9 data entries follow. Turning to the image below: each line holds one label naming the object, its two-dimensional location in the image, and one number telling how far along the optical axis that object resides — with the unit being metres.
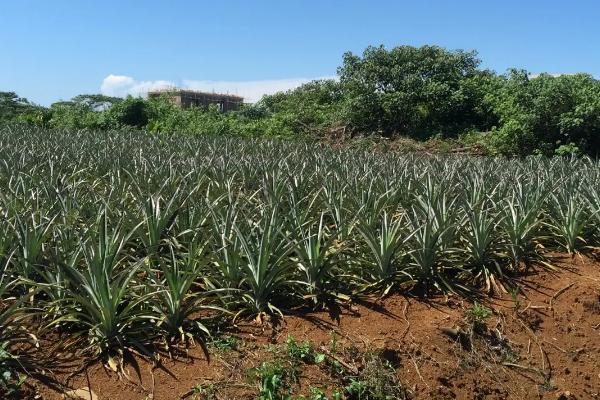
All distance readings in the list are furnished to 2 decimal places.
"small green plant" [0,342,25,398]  2.61
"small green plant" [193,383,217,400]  2.72
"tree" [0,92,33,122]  27.45
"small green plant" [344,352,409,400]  2.90
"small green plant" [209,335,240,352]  3.04
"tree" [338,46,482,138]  16.17
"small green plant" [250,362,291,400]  2.73
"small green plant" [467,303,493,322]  3.61
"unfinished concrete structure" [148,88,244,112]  32.32
